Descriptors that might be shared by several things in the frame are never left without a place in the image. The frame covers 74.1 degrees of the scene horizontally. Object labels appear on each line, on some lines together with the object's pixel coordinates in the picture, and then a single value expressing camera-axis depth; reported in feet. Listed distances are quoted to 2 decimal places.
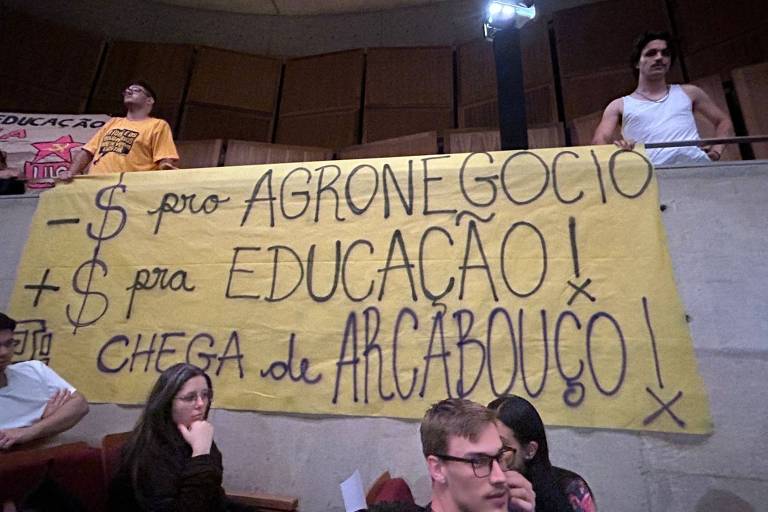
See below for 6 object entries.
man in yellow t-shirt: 10.66
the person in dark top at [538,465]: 5.08
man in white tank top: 8.78
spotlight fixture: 11.82
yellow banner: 7.18
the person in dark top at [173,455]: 5.32
